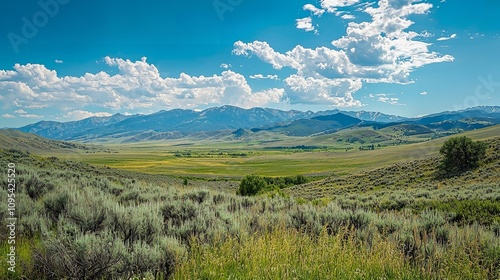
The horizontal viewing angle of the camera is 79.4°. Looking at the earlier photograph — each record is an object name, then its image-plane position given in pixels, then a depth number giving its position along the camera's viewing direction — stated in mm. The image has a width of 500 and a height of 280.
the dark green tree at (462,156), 49312
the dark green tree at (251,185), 47434
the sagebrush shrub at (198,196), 12641
